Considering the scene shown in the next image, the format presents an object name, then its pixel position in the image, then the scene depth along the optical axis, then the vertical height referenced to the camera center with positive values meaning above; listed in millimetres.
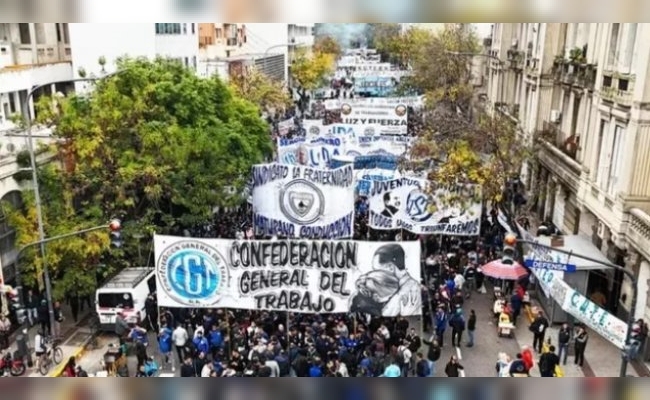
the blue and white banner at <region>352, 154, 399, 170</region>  29752 -5963
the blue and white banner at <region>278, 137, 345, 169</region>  28250 -5316
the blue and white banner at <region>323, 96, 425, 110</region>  34000 -4020
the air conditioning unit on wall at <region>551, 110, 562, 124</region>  29859 -3935
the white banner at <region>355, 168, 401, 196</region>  26875 -6000
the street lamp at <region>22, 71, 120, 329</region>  18703 -6170
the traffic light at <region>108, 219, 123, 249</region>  16984 -5243
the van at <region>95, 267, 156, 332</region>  19812 -8018
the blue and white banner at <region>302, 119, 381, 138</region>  32353 -5035
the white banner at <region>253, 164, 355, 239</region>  21641 -5598
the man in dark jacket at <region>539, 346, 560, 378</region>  16125 -7865
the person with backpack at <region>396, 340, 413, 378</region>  16203 -7798
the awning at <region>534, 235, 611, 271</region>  19984 -6952
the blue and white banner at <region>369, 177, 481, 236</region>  22375 -5971
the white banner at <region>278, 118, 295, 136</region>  40719 -6259
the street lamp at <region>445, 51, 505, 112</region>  42097 -3503
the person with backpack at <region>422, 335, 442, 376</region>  16688 -7933
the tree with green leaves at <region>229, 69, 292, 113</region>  44844 -4647
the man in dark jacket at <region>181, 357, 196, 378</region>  15718 -7908
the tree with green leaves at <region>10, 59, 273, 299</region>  20984 -4762
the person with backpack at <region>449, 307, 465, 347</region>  18609 -8080
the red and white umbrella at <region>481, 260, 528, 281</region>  20078 -7184
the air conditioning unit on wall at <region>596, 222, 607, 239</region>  21641 -6466
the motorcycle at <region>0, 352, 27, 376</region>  17441 -8736
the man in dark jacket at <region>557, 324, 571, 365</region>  17848 -8217
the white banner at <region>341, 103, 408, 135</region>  33750 -4634
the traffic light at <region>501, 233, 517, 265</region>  16109 -5376
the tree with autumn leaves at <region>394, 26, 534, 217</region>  25656 -5235
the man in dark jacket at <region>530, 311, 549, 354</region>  18203 -7995
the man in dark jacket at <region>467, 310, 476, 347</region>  18875 -8265
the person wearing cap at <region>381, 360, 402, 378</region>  15406 -7734
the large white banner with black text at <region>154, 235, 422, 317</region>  16406 -6021
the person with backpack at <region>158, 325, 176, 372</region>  17672 -8085
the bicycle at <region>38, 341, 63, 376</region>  17984 -8904
